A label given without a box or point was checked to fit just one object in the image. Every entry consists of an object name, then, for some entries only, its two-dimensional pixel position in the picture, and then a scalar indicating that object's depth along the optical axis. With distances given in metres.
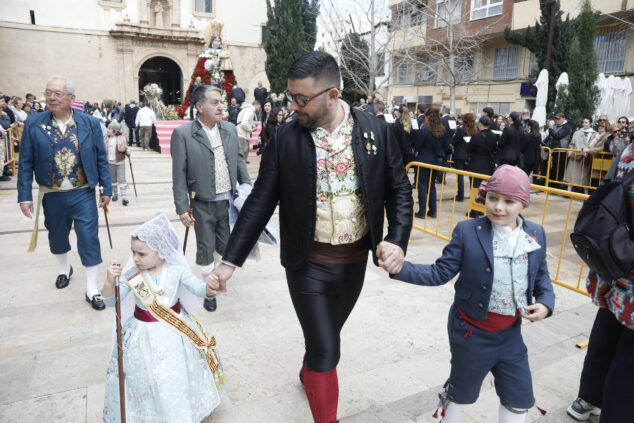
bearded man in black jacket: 2.29
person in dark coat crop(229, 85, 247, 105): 14.21
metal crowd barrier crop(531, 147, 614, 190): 10.02
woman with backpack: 2.14
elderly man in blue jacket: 4.04
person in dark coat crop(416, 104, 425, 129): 14.03
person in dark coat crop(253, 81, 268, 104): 16.86
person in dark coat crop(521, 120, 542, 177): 9.04
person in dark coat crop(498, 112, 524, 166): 8.73
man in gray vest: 3.94
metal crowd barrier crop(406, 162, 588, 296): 5.28
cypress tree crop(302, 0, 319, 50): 31.16
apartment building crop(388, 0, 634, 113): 19.83
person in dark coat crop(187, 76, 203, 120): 15.97
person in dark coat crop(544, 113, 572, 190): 11.31
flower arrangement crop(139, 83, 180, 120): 19.72
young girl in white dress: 2.45
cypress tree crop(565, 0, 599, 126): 15.45
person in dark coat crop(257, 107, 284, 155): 9.76
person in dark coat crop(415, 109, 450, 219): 8.23
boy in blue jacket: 2.22
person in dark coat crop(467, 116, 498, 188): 8.22
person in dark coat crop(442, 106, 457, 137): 10.26
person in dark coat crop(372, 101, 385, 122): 9.89
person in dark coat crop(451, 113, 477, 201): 9.41
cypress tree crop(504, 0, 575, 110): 19.23
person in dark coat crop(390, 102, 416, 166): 8.09
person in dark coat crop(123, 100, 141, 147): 19.20
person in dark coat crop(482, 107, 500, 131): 9.43
